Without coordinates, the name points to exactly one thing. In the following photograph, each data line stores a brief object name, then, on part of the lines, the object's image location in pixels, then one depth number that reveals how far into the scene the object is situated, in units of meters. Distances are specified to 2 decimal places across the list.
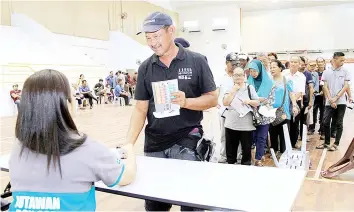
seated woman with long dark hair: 1.13
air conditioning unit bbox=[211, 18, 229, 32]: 19.22
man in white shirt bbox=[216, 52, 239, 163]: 3.83
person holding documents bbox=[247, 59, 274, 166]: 3.92
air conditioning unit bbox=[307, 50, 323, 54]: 17.64
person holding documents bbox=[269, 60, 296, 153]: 4.29
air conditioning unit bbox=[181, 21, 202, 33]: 19.98
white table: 1.31
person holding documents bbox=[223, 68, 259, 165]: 3.62
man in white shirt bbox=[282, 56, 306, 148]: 5.12
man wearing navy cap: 1.93
